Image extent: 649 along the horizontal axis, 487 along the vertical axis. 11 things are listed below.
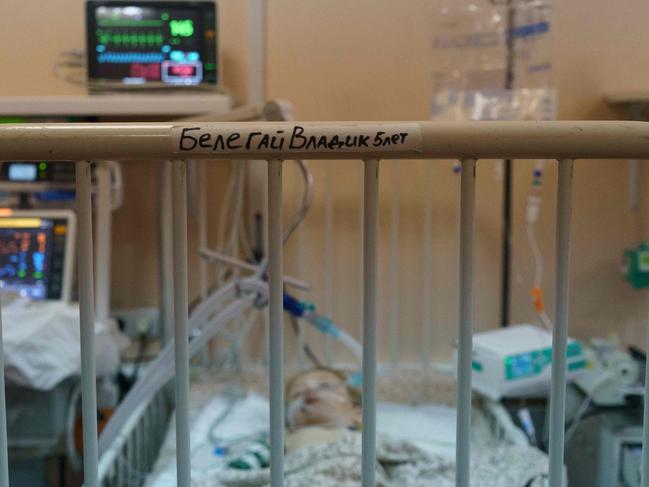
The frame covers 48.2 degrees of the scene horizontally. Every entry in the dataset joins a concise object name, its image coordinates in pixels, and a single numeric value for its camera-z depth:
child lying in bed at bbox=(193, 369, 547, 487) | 1.45
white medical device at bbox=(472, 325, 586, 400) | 1.91
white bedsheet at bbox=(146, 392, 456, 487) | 1.68
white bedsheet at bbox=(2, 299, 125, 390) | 1.51
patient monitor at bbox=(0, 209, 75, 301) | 1.91
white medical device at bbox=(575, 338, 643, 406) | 1.93
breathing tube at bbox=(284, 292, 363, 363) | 1.70
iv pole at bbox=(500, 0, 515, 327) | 2.25
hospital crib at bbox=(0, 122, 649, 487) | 0.70
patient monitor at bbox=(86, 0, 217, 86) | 1.98
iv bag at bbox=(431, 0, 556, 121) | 2.07
